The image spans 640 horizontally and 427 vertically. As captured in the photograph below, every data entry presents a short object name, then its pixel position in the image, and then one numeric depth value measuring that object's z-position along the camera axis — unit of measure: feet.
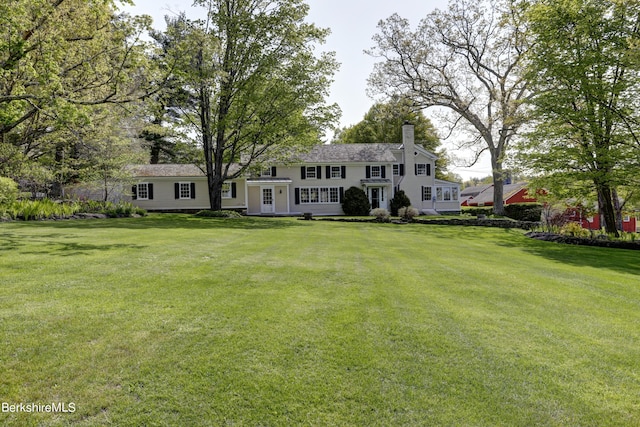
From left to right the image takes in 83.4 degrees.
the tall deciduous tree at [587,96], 47.39
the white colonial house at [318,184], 99.60
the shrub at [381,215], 75.82
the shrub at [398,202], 101.14
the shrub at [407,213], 81.97
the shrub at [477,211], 110.72
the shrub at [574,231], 51.35
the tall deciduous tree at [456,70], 88.74
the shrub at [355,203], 99.09
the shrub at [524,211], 96.54
